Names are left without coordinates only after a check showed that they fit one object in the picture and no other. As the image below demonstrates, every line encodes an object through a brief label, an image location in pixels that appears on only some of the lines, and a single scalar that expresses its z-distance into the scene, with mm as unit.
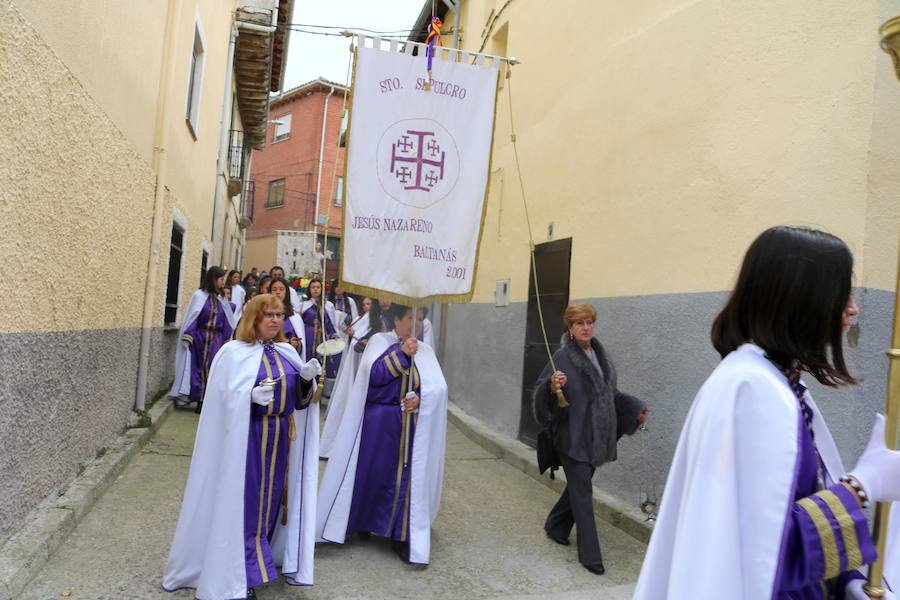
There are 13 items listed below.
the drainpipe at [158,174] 7188
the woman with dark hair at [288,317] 8109
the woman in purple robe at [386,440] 4945
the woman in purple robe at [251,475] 3746
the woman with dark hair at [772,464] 1591
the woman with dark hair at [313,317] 9961
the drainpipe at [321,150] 28984
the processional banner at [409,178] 4867
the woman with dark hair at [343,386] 7574
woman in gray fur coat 4852
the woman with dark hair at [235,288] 10875
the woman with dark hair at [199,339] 9000
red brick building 29469
